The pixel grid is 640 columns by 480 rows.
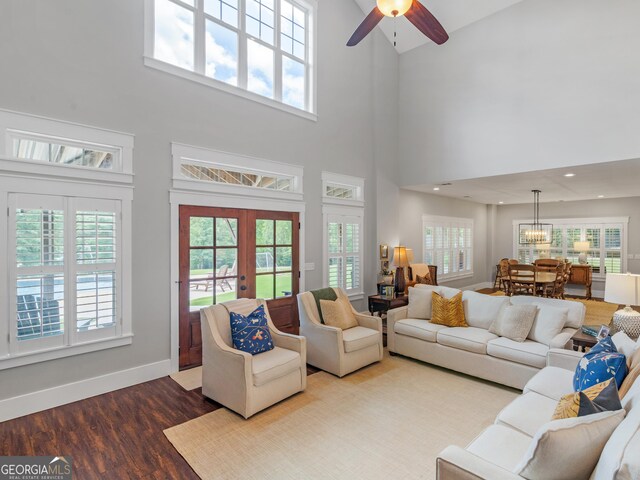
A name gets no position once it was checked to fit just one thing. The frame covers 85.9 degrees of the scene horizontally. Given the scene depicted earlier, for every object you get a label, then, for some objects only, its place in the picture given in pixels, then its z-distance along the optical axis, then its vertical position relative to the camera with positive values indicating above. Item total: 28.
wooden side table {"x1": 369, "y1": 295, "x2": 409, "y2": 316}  5.41 -1.01
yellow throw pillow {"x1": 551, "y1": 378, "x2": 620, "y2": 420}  1.59 -0.78
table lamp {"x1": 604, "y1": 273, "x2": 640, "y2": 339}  3.07 -0.51
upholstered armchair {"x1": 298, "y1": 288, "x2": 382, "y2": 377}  3.91 -1.20
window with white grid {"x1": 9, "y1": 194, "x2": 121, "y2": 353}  3.07 -0.30
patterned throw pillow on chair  3.35 -0.94
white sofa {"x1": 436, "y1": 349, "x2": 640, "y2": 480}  1.21 -1.03
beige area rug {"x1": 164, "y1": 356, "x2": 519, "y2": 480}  2.39 -1.57
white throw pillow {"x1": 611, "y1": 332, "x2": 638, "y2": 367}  2.33 -0.75
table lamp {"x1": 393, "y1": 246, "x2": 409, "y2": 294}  6.39 -0.42
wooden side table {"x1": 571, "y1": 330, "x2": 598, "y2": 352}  3.20 -0.94
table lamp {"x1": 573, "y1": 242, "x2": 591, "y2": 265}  9.12 -0.23
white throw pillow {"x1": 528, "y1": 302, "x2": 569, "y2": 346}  3.53 -0.87
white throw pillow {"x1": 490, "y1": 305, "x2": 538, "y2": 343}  3.66 -0.89
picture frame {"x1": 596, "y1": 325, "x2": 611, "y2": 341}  3.15 -0.85
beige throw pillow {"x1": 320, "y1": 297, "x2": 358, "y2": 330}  4.23 -0.93
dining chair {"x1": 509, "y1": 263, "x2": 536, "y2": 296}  6.77 -0.80
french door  4.17 -0.32
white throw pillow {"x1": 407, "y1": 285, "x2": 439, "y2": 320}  4.57 -0.85
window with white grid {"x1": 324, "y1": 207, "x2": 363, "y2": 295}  5.80 -0.19
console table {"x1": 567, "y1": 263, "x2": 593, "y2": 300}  8.61 -0.89
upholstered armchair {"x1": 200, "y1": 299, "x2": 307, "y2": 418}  2.99 -1.18
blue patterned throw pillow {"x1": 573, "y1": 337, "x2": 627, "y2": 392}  2.00 -0.77
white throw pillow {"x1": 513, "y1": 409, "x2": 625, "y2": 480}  1.36 -0.83
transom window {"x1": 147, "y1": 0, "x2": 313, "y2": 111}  4.12 +2.65
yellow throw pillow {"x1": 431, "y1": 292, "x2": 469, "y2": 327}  4.25 -0.90
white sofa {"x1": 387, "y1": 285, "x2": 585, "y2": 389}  3.47 -1.14
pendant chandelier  9.69 +0.42
